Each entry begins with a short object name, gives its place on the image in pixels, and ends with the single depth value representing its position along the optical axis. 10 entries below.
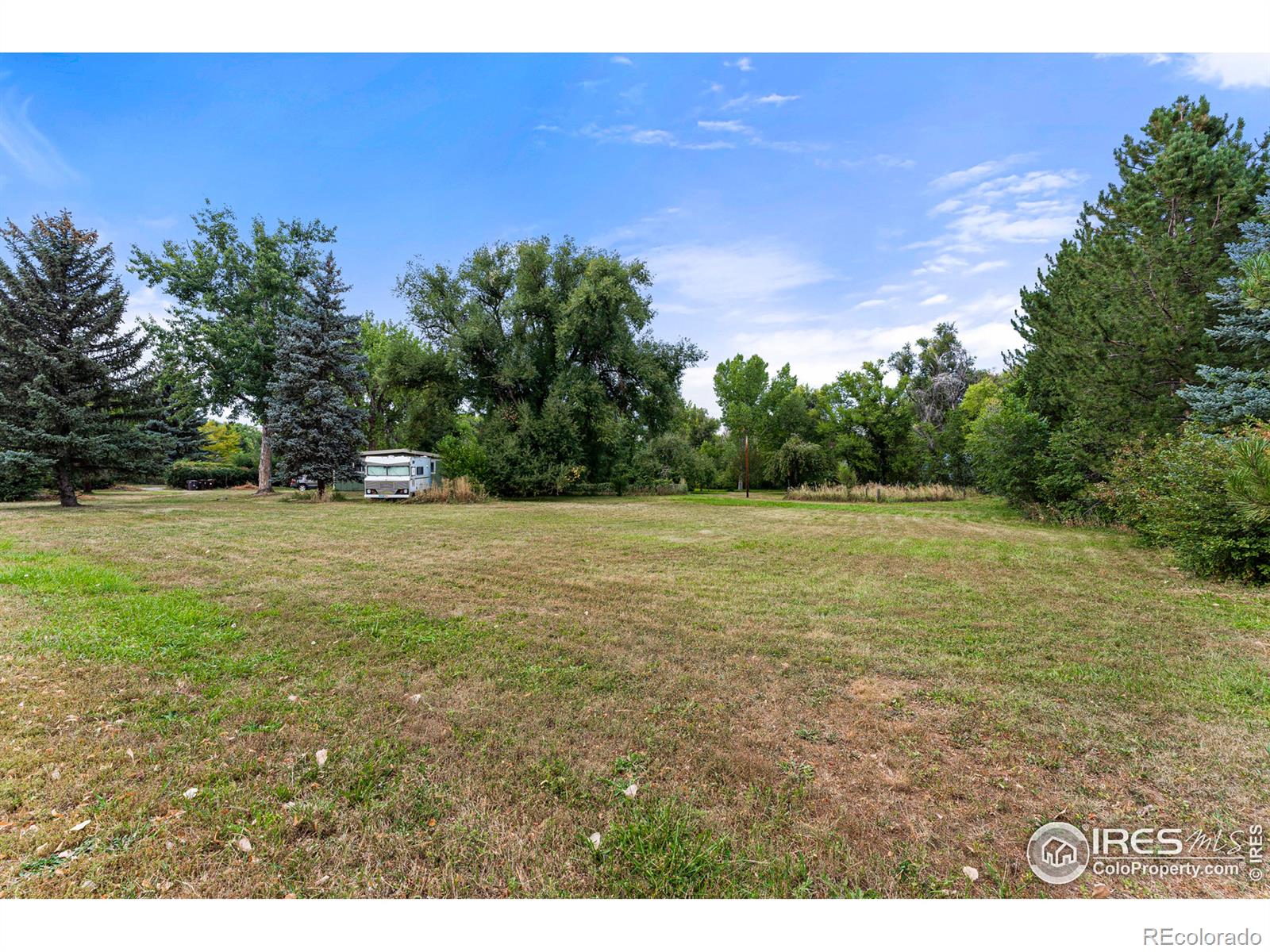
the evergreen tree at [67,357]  14.17
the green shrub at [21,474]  13.54
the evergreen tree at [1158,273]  9.12
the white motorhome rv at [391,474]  18.92
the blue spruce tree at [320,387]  19.20
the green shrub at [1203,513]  5.89
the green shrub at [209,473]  28.64
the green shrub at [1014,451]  13.72
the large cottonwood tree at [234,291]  22.69
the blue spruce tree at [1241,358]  7.53
